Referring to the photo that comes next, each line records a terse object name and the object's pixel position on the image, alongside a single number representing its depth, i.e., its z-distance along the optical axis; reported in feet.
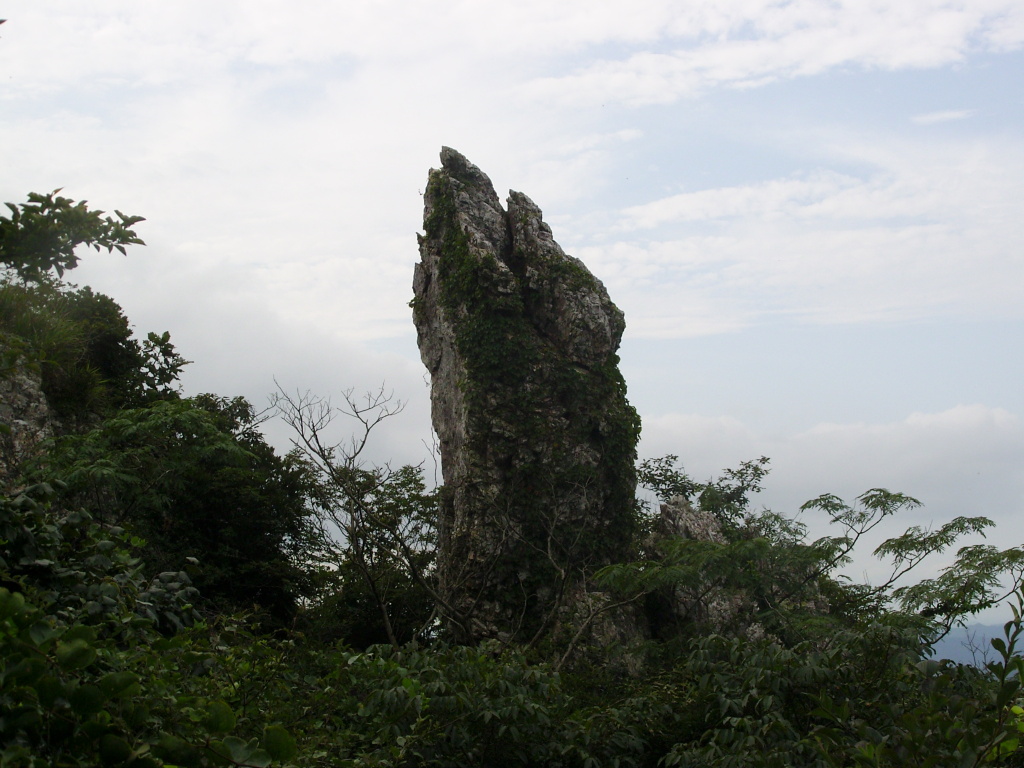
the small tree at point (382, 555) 40.27
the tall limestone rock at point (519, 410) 46.44
